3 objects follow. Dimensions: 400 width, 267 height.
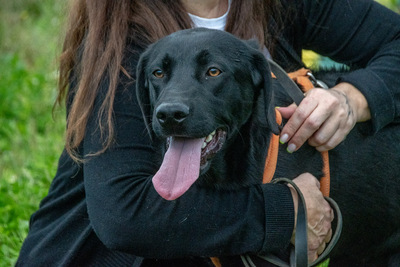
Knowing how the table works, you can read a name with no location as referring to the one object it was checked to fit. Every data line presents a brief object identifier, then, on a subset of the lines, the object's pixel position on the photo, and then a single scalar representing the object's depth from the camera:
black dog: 4.40
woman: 4.53
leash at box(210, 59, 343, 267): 4.59
